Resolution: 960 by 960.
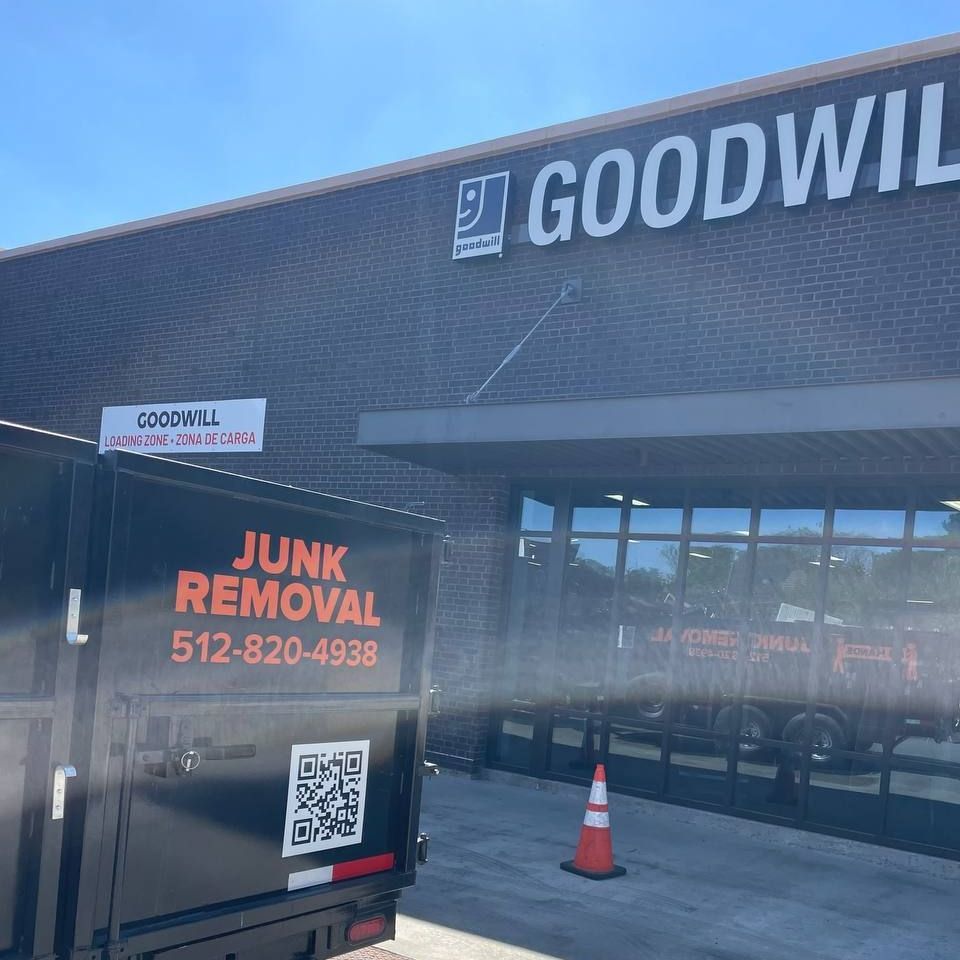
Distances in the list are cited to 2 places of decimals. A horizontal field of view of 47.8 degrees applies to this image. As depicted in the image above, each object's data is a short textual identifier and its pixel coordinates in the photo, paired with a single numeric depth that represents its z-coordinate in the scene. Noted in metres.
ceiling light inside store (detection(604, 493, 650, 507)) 11.14
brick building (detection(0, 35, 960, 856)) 9.26
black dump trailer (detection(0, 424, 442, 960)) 3.33
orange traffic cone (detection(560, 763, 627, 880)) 8.23
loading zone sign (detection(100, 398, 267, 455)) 14.10
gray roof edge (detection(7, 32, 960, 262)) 9.48
